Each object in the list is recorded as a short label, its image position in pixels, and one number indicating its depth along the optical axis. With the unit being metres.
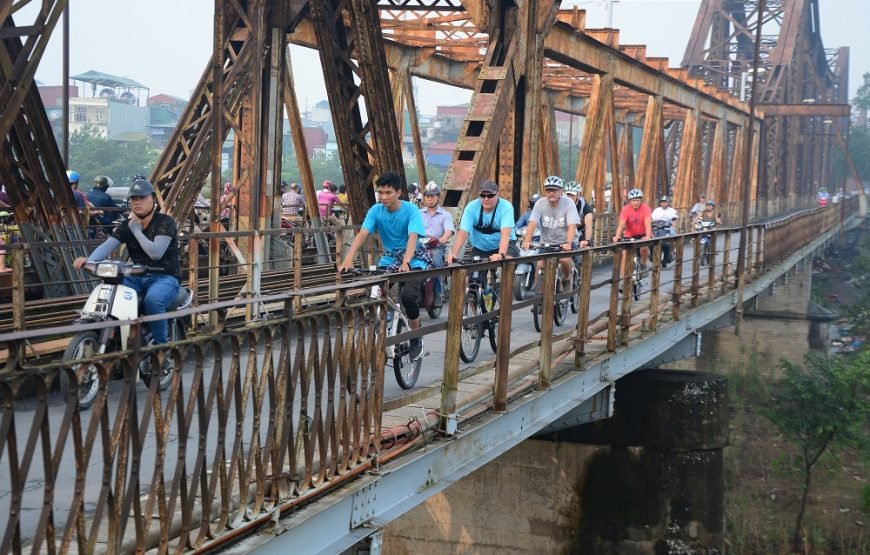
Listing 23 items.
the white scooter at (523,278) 14.10
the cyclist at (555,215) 11.99
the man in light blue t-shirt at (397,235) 8.27
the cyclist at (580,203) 13.54
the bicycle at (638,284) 13.60
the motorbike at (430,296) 9.45
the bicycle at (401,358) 7.82
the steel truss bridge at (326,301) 4.18
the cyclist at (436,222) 10.22
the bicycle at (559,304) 12.01
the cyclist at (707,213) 28.38
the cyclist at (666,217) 22.62
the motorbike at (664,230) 22.50
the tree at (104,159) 74.62
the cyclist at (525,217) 14.08
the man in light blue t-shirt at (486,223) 10.57
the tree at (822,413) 26.28
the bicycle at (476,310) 9.38
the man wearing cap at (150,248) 7.12
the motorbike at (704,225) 27.97
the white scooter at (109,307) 7.44
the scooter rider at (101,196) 15.16
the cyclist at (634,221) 15.17
